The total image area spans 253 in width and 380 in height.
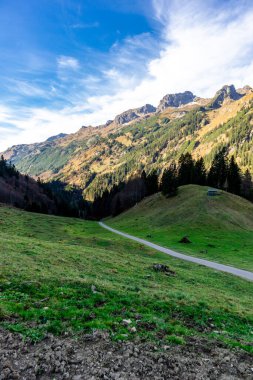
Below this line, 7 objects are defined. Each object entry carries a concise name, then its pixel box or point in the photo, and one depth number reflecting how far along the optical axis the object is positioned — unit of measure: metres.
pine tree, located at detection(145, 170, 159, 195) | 161.00
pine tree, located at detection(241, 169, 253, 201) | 136.12
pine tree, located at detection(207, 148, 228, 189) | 134.38
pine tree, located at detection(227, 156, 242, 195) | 130.62
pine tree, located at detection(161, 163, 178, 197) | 122.18
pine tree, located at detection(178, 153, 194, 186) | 144.62
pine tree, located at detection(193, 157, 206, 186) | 140.50
